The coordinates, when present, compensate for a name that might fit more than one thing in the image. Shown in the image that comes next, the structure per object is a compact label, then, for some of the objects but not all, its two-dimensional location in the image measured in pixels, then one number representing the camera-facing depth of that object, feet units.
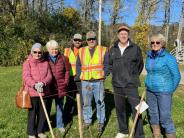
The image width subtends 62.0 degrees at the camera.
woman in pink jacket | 8.83
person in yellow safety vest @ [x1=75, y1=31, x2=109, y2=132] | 9.71
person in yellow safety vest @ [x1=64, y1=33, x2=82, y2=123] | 10.49
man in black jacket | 8.90
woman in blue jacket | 8.54
